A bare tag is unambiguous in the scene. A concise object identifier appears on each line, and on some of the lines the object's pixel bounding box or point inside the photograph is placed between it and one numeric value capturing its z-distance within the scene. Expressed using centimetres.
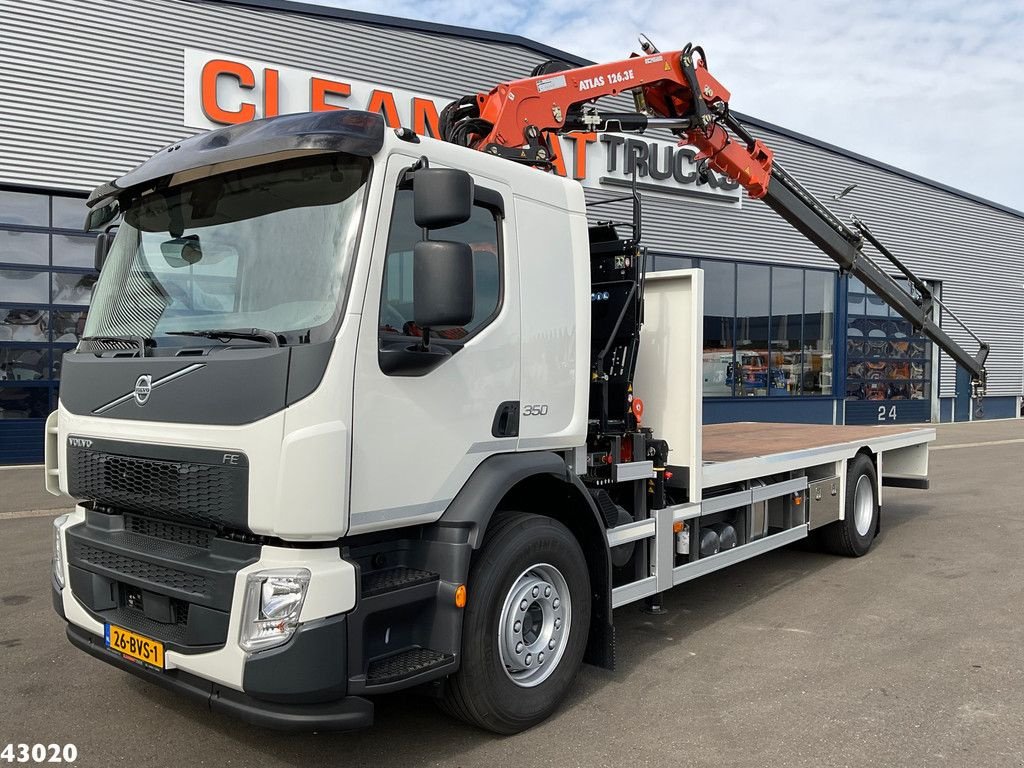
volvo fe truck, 291
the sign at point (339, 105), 1303
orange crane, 479
